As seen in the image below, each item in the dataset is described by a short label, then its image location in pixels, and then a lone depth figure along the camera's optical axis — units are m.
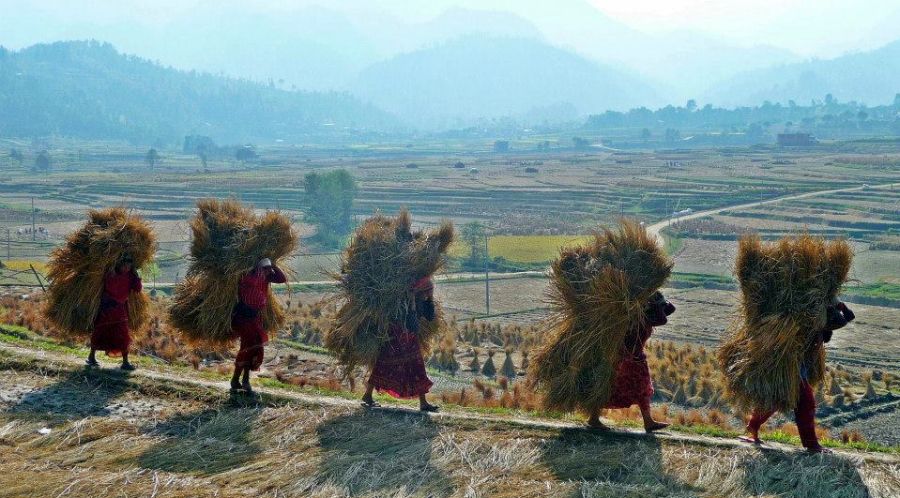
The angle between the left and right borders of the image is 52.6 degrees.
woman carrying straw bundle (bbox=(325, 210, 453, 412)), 9.25
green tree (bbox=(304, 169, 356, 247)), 48.66
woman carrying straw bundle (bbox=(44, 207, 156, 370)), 10.60
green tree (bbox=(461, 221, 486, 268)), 39.31
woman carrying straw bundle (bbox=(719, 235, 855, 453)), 7.62
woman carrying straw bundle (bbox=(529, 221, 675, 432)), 8.14
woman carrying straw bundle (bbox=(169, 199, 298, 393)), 9.70
